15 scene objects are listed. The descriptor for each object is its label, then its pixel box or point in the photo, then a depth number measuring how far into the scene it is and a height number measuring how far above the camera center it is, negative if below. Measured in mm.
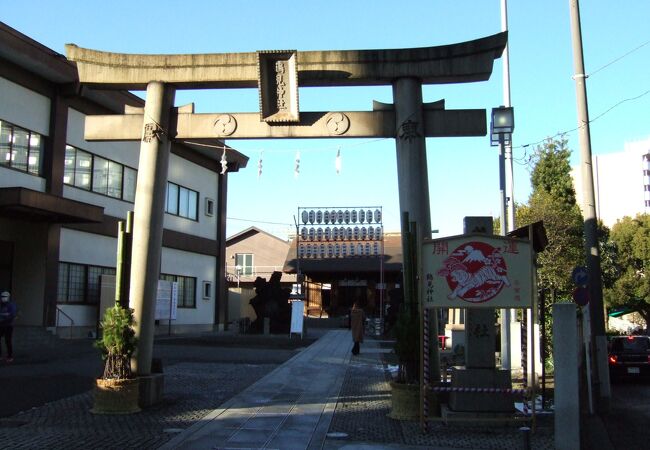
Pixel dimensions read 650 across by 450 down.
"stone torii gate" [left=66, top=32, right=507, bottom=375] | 11117 +3553
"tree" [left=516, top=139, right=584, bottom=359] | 28000 +3145
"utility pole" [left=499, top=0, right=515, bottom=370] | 16500 +3362
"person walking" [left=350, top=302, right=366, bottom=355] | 21748 -532
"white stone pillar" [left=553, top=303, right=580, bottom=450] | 8320 -891
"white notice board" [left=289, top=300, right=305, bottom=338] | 28608 -339
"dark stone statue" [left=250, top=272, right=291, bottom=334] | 33625 +230
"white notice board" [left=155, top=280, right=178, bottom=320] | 28906 +427
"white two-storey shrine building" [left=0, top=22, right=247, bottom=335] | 21016 +4553
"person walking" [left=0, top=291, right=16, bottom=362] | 16016 -209
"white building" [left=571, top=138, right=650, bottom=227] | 96638 +19316
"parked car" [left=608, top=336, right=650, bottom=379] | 16922 -1359
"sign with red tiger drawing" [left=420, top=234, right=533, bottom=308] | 9289 +525
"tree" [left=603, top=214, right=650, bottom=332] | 44219 +3172
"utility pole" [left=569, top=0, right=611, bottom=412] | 12367 +1429
